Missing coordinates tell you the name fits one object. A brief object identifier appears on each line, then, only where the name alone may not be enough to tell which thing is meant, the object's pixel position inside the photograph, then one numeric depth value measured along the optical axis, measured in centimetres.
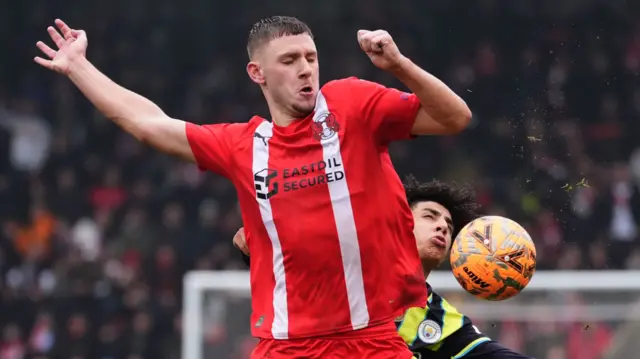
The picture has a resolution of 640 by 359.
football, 1015
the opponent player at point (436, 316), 1126
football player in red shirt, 891
